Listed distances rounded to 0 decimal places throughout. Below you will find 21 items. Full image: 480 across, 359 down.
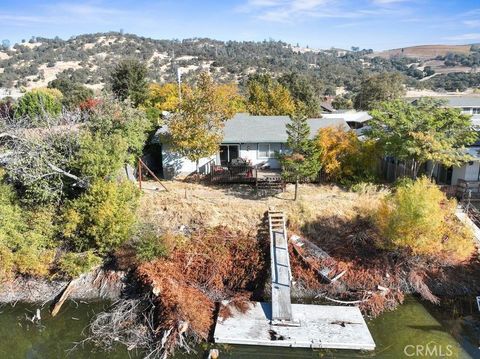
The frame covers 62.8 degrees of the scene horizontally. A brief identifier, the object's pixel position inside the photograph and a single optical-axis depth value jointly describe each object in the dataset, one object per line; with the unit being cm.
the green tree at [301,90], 4840
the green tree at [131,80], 4109
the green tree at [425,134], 2048
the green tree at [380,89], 6256
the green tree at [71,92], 4797
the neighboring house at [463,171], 2202
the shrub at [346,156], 2356
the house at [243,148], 2656
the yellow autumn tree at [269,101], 3794
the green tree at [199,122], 2383
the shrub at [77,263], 1767
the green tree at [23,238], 1778
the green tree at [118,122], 2259
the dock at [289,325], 1410
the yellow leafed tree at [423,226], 1672
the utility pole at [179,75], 2873
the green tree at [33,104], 3838
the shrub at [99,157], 1898
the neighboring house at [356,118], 3838
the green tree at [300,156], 2114
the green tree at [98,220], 1809
